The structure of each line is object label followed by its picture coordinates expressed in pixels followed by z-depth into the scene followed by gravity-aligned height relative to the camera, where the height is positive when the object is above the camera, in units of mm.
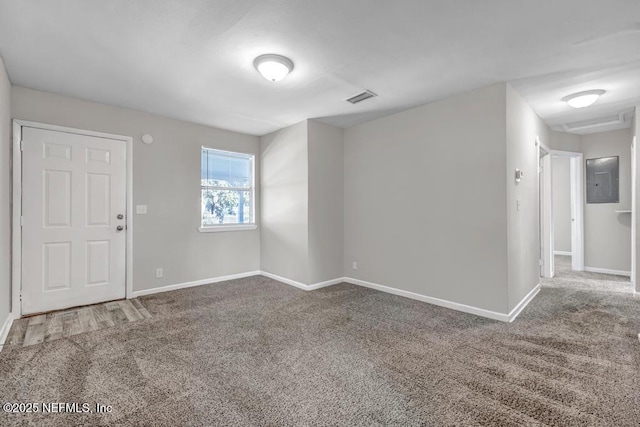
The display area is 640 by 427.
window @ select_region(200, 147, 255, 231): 4656 +423
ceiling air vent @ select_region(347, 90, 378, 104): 3339 +1400
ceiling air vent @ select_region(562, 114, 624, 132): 4266 +1396
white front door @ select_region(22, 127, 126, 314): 3215 -37
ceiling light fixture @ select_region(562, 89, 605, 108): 3240 +1309
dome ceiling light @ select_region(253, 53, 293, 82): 2520 +1328
